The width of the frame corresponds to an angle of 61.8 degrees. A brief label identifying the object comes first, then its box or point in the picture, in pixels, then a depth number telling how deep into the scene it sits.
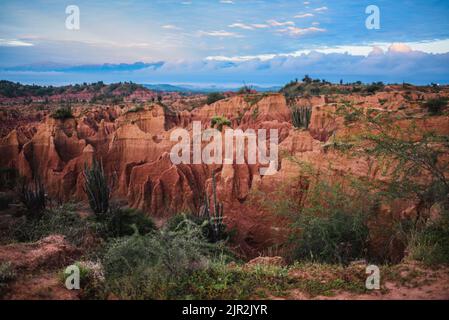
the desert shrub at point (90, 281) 5.23
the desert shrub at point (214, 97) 48.93
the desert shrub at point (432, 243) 6.00
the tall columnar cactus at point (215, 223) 11.46
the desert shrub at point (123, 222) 12.54
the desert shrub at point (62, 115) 26.02
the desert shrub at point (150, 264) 5.25
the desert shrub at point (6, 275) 5.34
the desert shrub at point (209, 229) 11.48
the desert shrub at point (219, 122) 29.51
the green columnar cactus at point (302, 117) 27.65
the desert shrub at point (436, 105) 16.39
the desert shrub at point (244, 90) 48.51
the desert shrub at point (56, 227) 10.56
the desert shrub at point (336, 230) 8.10
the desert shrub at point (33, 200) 14.77
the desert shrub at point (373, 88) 46.44
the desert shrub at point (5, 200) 16.91
